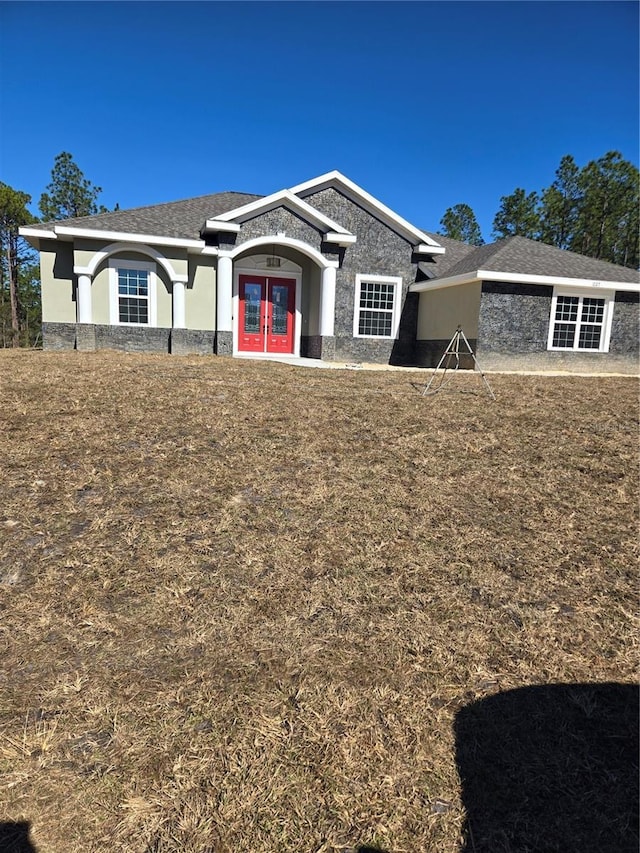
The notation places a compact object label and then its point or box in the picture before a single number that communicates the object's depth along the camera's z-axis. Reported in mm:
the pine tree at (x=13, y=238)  31094
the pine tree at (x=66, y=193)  36125
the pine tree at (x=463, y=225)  43094
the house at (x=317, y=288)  14656
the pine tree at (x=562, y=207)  33603
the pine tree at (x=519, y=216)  36469
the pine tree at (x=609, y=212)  31516
